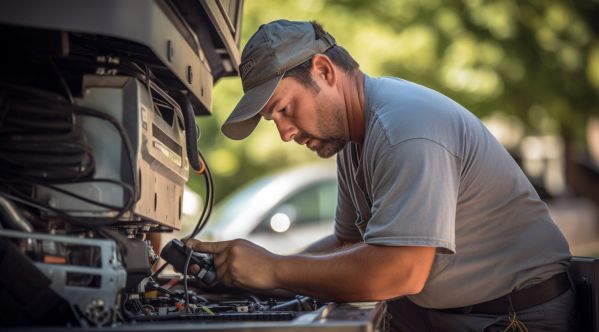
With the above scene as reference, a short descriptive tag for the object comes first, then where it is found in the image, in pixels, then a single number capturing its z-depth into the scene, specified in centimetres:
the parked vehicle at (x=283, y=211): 903
